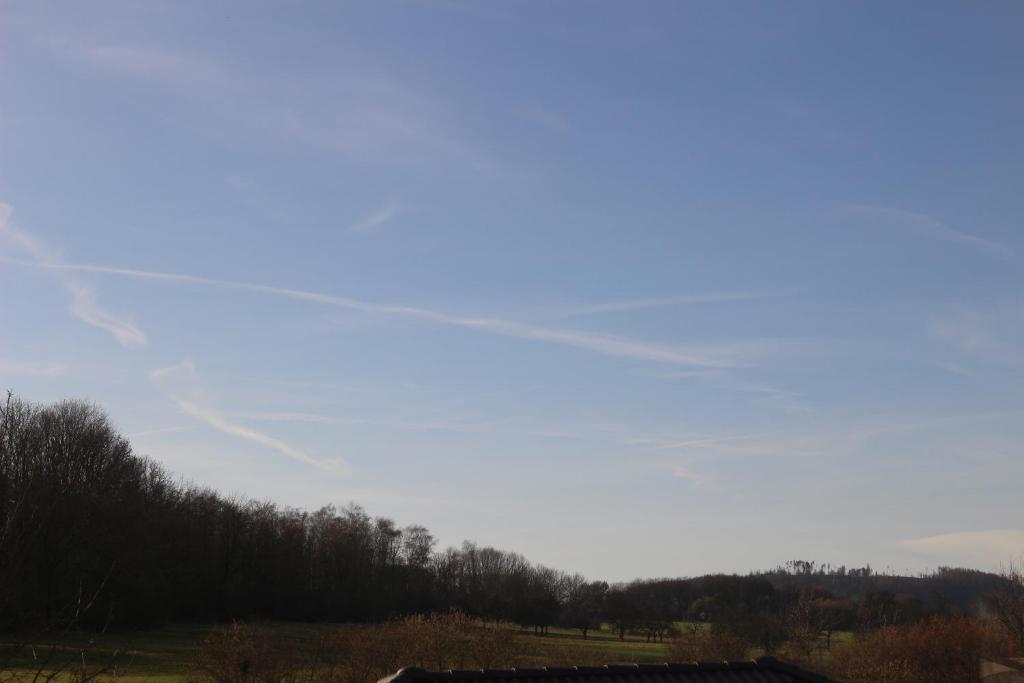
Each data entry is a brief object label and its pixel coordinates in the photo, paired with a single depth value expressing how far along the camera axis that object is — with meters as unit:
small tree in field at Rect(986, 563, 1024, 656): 63.38
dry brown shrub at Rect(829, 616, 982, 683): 46.25
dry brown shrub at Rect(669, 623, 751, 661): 46.31
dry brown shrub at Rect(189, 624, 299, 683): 35.16
